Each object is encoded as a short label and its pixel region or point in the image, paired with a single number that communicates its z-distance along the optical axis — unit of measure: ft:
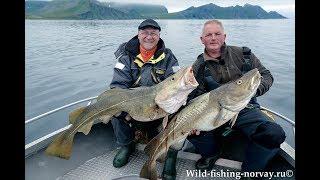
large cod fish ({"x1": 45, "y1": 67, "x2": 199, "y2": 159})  8.16
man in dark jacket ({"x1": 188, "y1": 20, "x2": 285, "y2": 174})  8.35
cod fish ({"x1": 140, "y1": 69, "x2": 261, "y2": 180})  7.64
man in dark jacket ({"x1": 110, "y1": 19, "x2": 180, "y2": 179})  9.96
